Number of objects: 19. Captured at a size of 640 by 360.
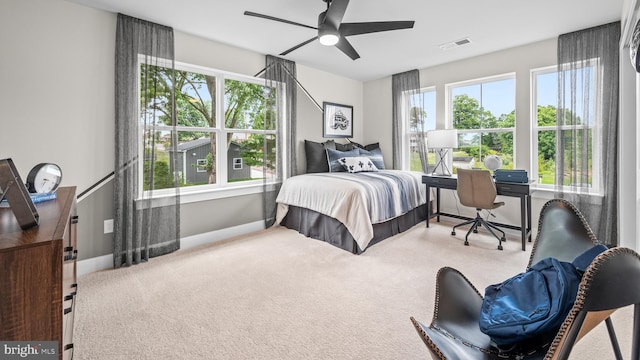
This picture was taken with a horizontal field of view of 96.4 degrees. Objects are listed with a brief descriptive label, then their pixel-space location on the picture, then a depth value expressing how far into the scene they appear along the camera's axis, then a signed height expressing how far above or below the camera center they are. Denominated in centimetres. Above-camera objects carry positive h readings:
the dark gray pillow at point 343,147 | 485 +44
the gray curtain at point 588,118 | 304 +58
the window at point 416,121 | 471 +87
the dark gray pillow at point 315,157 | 443 +25
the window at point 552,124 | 318 +56
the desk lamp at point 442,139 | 405 +48
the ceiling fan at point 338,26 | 229 +128
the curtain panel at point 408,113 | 470 +102
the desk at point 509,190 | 321 -22
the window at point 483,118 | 398 +79
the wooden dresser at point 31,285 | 81 -32
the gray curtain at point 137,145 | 277 +30
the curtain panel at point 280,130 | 404 +63
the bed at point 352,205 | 315 -40
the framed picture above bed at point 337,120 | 487 +94
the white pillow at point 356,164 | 433 +13
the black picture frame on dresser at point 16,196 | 97 -7
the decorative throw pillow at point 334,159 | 439 +21
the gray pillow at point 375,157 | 475 +26
